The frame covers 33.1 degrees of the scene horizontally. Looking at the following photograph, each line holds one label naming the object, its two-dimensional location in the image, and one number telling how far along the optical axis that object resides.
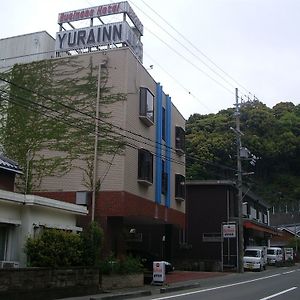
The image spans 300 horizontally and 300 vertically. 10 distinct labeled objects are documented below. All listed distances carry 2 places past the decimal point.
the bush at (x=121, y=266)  20.98
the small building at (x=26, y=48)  31.62
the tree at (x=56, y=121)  26.25
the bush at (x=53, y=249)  17.33
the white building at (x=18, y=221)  17.45
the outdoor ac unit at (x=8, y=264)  16.17
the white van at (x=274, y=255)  50.67
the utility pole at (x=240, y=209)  36.88
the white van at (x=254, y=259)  40.58
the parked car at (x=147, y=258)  30.75
